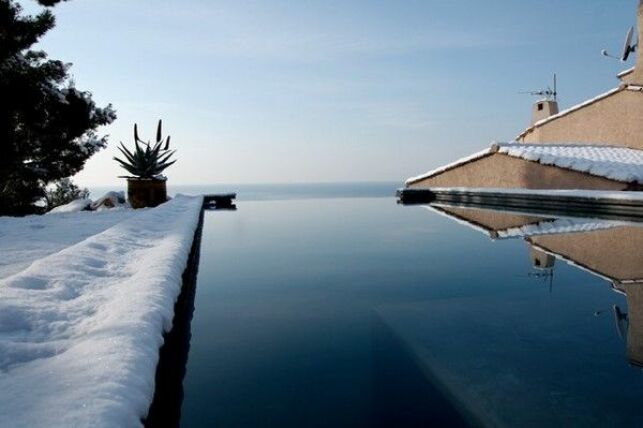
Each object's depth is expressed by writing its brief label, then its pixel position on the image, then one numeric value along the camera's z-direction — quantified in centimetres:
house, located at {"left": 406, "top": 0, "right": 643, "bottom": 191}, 1366
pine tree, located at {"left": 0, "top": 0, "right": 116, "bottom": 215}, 1323
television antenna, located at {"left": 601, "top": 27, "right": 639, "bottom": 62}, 1912
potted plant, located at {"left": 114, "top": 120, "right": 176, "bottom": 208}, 1070
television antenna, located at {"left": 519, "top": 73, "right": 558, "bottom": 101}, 2691
